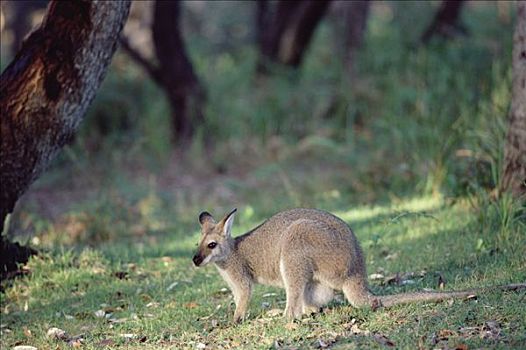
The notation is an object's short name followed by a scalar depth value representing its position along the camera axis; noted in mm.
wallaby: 13711
